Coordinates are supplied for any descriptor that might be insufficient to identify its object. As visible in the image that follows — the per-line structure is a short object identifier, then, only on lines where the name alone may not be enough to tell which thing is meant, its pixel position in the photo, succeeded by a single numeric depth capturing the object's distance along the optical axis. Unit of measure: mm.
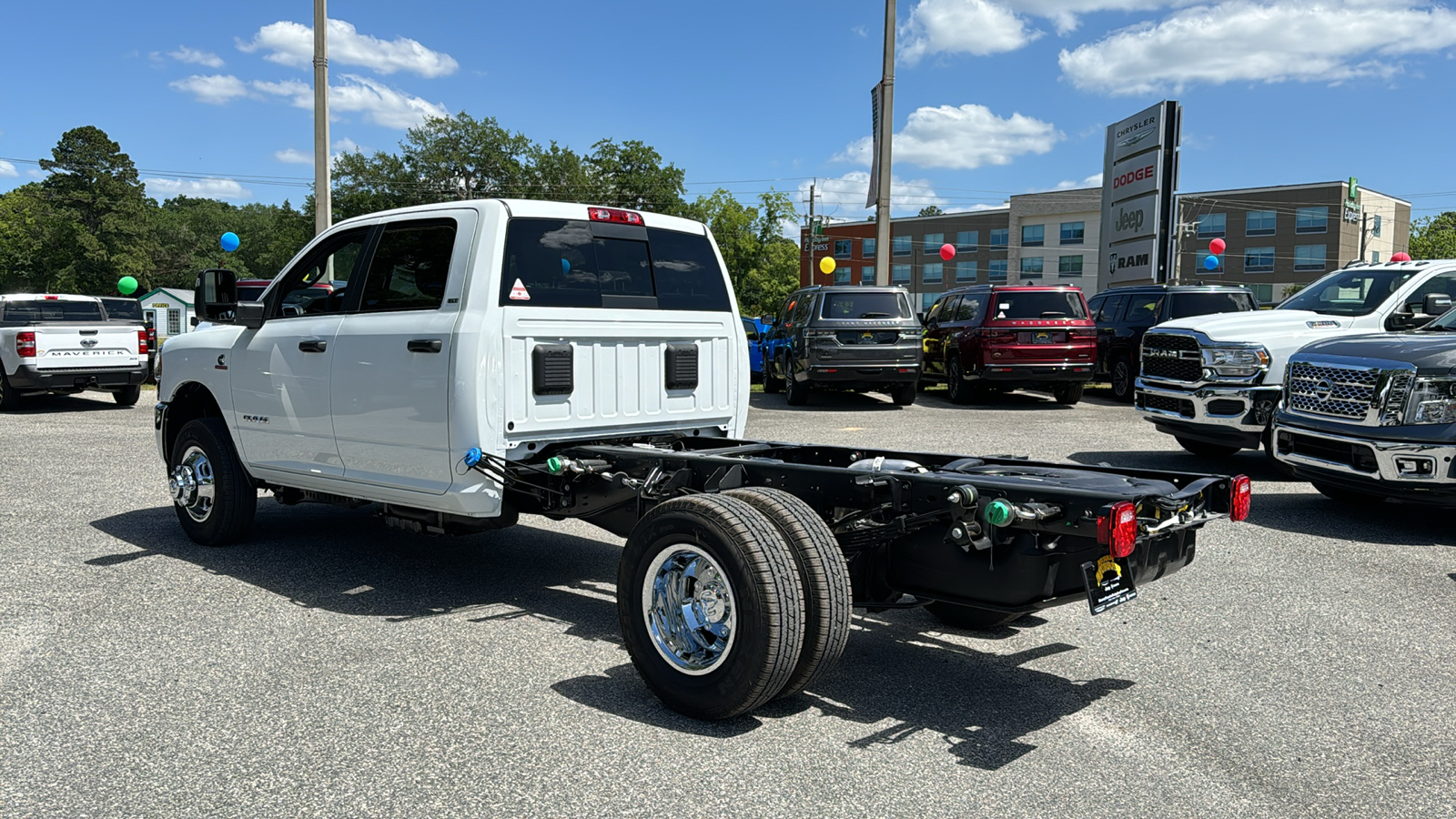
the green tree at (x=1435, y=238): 75812
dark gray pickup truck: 7160
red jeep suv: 16844
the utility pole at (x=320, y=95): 18156
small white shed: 57625
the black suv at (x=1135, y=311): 17281
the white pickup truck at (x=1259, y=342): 9867
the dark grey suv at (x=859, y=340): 16391
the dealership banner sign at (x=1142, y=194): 23062
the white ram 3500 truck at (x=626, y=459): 3809
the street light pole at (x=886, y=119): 21750
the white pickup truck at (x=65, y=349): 15516
